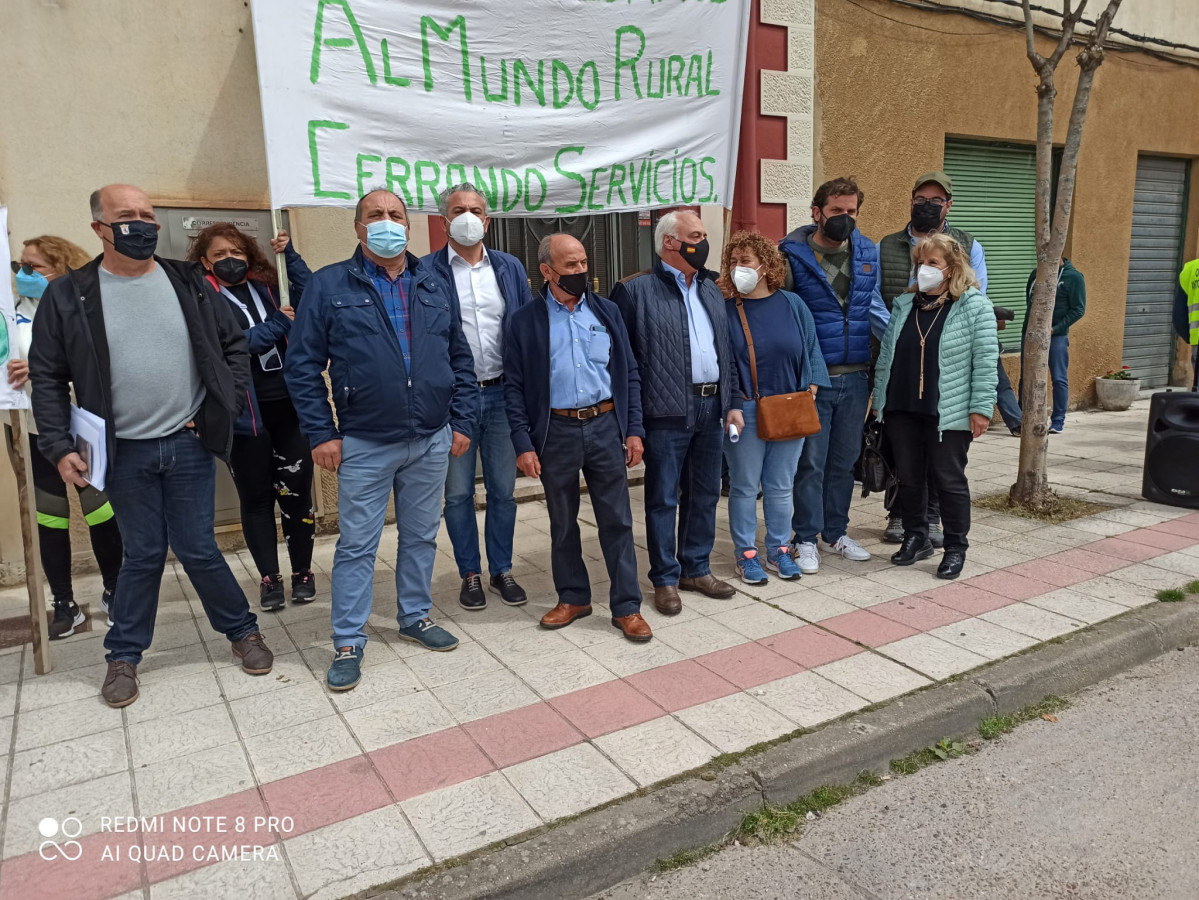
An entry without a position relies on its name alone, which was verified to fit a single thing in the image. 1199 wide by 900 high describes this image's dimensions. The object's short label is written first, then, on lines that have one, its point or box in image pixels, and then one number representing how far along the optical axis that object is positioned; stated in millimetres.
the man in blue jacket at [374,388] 3555
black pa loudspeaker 5977
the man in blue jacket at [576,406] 3893
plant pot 10211
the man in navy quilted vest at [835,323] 4762
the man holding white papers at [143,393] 3307
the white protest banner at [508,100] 4066
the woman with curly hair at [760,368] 4449
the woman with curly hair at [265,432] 4168
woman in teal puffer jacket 4559
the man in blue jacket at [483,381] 4148
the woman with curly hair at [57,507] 4094
